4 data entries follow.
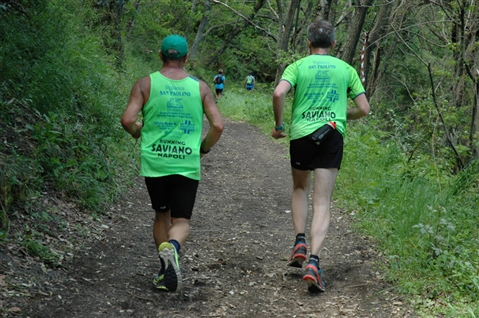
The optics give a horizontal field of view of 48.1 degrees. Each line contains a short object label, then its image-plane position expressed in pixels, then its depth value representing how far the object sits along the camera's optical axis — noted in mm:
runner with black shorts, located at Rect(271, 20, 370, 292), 4605
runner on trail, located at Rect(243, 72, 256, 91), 27594
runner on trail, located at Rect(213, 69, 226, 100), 24734
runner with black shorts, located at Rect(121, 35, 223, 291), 4078
